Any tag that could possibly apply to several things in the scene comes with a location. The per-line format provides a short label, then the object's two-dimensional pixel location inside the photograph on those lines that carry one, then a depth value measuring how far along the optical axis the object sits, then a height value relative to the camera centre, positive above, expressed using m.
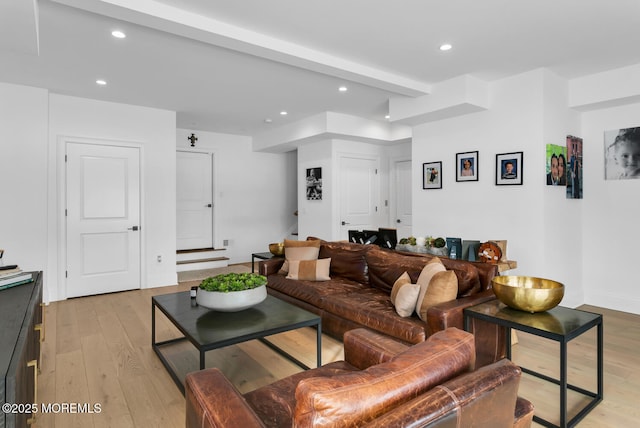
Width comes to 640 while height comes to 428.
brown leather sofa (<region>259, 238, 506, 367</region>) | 2.48 -0.71
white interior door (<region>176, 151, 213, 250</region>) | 6.95 +0.23
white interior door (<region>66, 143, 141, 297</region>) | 4.83 -0.08
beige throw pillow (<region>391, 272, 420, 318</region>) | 2.69 -0.63
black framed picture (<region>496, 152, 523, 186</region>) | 3.99 +0.48
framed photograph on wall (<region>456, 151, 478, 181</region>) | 4.39 +0.56
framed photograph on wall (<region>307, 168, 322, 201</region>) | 6.56 +0.51
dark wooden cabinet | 1.14 -0.50
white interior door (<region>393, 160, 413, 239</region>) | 6.92 +0.27
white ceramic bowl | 2.45 -0.58
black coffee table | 2.18 -0.71
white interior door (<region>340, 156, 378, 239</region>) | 6.46 +0.33
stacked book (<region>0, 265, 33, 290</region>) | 2.25 -0.41
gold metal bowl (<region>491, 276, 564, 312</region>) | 2.12 -0.49
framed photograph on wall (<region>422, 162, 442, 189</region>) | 4.80 +0.49
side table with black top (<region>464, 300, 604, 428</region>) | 1.91 -0.61
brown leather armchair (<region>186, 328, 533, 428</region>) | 0.94 -0.51
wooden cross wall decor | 6.85 +1.35
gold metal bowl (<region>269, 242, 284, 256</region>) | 4.45 -0.44
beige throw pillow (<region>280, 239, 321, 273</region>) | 4.07 -0.42
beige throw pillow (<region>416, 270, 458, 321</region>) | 2.54 -0.53
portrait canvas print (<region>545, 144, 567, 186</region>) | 3.87 +0.50
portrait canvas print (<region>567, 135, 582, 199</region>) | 4.21 +0.52
